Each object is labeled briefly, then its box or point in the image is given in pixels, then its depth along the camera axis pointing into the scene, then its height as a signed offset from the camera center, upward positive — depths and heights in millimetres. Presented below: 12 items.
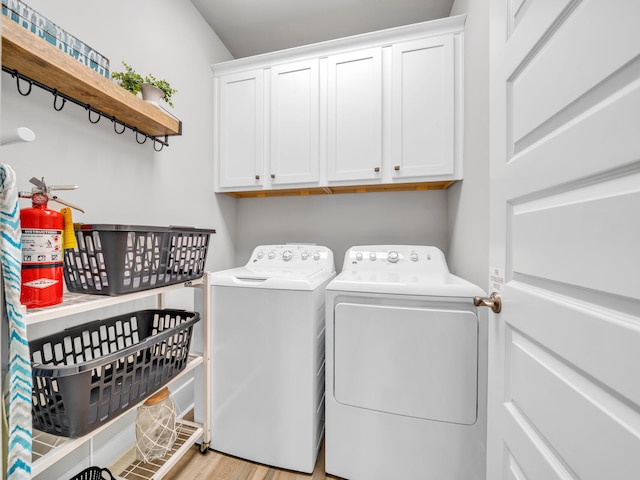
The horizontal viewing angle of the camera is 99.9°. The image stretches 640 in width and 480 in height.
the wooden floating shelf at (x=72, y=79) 806 +578
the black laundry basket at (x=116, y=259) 912 -77
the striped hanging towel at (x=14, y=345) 629 -264
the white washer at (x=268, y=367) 1344 -665
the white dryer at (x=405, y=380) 1168 -640
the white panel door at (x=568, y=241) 437 +1
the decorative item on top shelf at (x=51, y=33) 835 +707
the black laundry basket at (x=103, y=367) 814 -473
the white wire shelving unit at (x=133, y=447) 759 -635
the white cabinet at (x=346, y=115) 1707 +873
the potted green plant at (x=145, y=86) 1237 +730
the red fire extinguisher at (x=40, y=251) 731 -39
